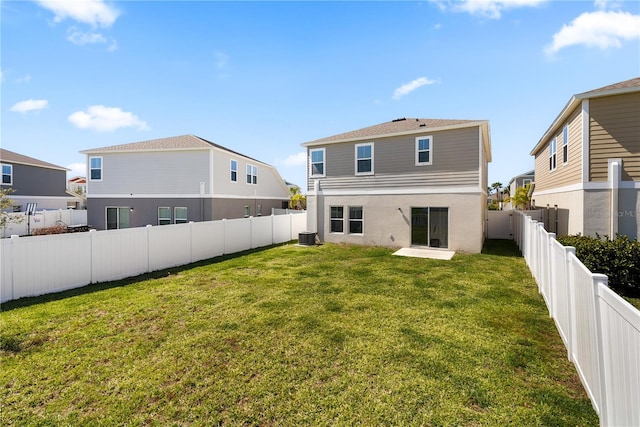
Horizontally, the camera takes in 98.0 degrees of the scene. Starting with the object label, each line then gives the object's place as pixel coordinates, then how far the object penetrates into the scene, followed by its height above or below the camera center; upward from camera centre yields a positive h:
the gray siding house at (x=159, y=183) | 16.91 +1.76
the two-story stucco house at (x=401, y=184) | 11.57 +1.19
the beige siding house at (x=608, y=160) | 8.30 +1.50
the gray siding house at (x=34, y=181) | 24.83 +2.97
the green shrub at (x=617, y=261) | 6.53 -1.25
